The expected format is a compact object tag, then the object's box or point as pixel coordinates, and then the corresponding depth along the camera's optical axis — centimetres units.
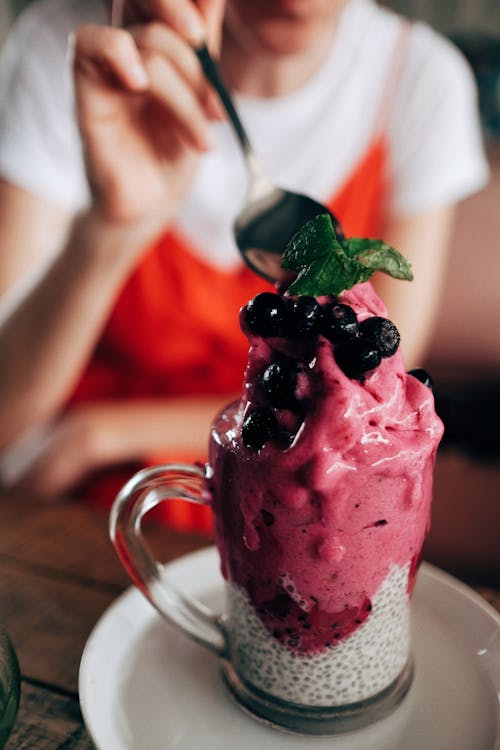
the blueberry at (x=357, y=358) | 45
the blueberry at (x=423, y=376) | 51
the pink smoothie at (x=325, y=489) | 44
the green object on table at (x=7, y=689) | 48
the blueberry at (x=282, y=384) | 44
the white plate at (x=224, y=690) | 50
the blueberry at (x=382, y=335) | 46
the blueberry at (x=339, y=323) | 45
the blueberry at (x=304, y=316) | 46
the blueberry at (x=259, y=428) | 45
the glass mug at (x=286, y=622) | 49
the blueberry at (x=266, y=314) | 47
